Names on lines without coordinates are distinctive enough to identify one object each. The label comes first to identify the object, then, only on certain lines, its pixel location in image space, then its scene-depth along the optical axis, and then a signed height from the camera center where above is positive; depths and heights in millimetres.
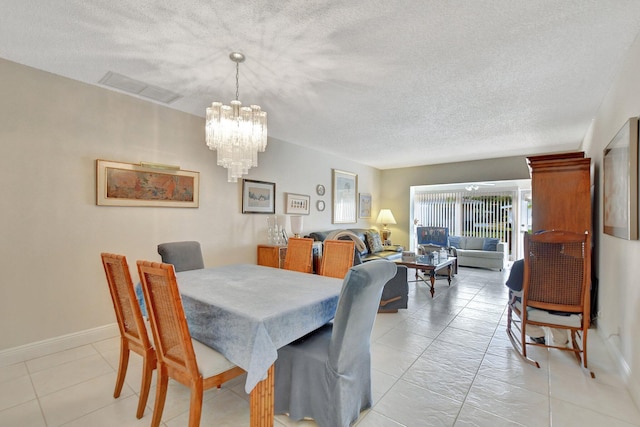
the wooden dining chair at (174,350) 1410 -732
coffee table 4359 -798
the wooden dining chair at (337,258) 2713 -420
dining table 1464 -587
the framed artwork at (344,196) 6156 +378
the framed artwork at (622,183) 1926 +247
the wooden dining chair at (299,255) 3051 -444
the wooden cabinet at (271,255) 4175 -615
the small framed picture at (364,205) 6988 +206
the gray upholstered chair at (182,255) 2740 -415
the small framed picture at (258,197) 4262 +244
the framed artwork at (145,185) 2922 +291
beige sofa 6421 -833
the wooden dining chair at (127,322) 1695 -697
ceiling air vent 2725 +1233
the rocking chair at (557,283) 2266 -540
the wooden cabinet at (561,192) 3166 +266
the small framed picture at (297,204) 4980 +166
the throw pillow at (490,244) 6692 -675
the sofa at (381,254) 3660 -791
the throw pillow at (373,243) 6152 -617
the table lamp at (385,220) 7099 -145
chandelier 2385 +671
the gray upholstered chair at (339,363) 1517 -859
